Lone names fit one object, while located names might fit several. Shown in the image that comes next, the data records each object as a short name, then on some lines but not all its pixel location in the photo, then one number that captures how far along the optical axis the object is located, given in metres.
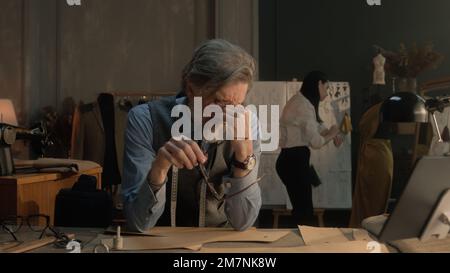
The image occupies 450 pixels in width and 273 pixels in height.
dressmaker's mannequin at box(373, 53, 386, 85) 3.02
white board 2.91
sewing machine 1.55
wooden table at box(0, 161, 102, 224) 1.54
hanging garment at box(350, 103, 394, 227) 2.46
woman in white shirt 2.79
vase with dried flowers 2.97
